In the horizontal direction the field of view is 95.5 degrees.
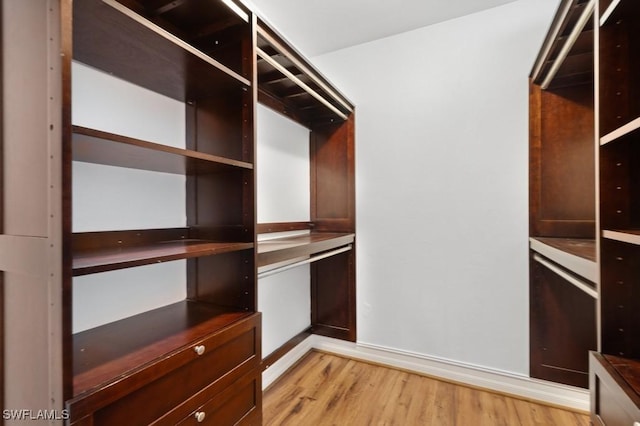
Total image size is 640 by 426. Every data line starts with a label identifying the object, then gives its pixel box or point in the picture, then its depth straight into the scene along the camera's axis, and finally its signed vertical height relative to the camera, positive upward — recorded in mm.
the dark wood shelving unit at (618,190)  928 +72
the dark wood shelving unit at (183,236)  795 -97
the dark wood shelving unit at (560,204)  1722 +48
